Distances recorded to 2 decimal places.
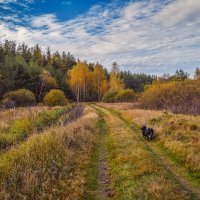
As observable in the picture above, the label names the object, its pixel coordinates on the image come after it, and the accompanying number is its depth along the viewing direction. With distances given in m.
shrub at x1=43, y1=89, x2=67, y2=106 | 57.09
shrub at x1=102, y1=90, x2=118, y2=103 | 73.64
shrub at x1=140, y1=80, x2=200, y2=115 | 30.47
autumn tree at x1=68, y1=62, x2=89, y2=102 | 81.00
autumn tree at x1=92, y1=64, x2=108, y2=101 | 91.38
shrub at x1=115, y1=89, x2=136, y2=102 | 68.58
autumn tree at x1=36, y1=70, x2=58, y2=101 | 69.13
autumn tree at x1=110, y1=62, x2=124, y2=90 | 91.06
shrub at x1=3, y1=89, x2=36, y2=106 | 52.81
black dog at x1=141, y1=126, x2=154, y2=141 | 18.03
